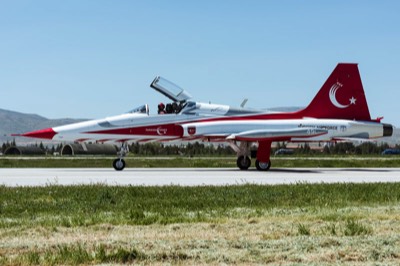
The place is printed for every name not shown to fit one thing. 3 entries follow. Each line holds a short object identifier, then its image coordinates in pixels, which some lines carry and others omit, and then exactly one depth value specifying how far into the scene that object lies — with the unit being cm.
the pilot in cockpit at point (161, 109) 2811
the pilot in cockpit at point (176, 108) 2817
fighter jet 2748
